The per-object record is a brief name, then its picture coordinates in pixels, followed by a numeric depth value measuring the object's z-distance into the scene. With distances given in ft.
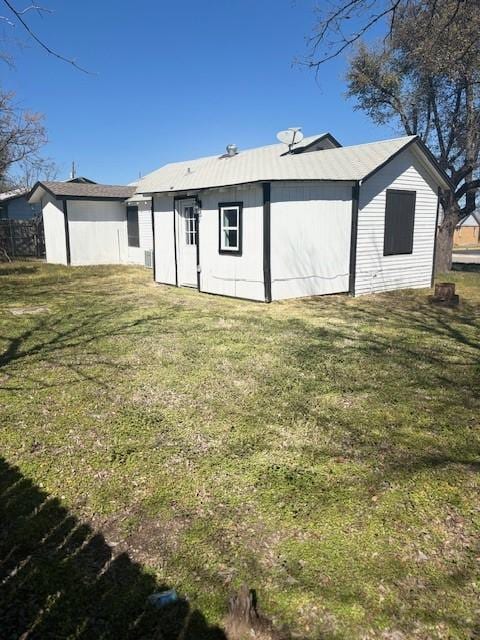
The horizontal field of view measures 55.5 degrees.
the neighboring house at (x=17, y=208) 97.96
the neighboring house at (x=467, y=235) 179.83
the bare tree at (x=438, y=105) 57.47
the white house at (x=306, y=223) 35.22
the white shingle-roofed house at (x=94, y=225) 64.34
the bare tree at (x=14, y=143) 57.67
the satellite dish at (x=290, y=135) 44.37
